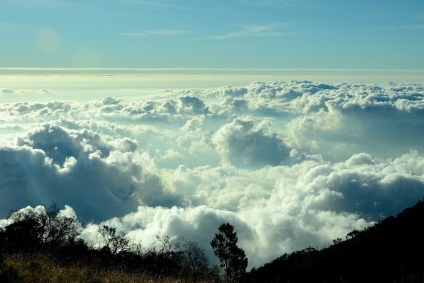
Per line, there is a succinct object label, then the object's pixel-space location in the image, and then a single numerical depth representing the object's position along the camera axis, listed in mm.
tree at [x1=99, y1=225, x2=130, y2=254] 67688
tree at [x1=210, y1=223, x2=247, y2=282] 61431
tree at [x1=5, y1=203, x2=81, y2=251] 54194
